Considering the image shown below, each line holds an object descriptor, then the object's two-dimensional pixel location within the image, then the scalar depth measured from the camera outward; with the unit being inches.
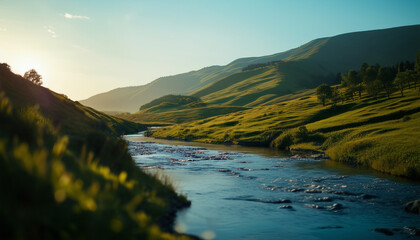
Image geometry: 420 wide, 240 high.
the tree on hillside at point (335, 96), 3846.0
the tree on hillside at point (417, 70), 3799.7
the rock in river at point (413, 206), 867.4
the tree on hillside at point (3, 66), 1686.0
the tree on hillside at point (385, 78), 3909.9
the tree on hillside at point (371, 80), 3934.5
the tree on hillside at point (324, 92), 3993.6
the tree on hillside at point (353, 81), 4300.4
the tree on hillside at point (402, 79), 3735.2
